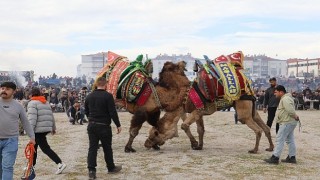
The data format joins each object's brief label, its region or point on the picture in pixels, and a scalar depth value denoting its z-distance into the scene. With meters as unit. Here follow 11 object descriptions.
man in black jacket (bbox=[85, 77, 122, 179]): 7.48
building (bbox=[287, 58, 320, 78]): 114.55
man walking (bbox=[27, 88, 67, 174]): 7.64
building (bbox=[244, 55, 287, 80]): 146.25
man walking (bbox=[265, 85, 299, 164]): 8.78
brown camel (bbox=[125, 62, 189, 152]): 10.27
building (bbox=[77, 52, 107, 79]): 144.88
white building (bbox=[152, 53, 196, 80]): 143.25
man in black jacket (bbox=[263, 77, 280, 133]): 11.77
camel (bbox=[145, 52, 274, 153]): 9.73
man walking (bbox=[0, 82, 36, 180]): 6.09
